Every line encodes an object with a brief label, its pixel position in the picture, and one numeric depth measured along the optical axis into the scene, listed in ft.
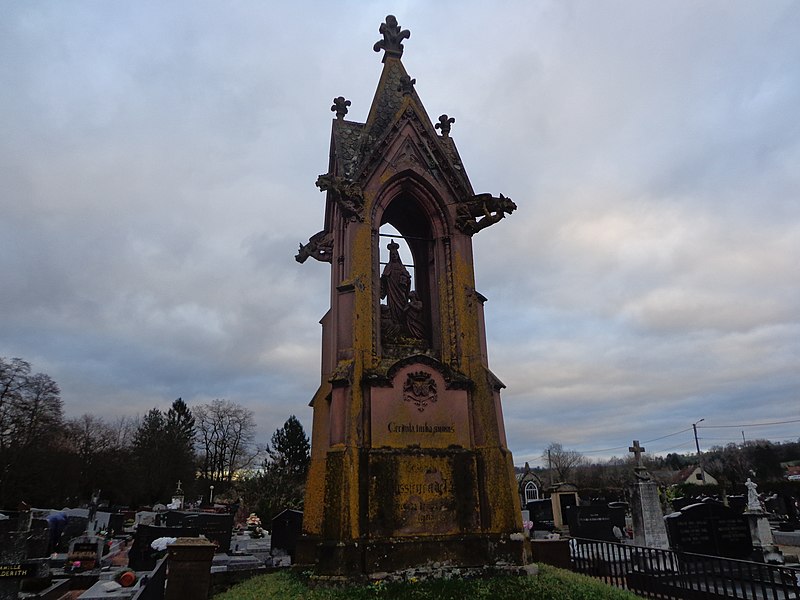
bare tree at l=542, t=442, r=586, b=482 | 371.51
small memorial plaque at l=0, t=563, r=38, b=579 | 35.78
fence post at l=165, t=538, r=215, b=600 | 28.89
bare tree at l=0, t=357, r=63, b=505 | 124.88
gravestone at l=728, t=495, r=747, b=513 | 82.10
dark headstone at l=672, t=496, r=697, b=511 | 82.02
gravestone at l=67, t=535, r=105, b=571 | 61.26
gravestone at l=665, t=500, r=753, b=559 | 51.47
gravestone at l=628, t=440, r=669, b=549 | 59.52
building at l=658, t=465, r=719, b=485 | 261.46
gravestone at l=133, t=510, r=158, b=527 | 104.63
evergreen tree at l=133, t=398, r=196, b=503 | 183.62
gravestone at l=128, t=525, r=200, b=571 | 55.42
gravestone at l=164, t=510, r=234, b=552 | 65.17
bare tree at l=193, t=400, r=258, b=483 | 208.95
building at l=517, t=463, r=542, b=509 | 160.04
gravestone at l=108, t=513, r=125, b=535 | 105.19
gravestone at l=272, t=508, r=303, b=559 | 53.93
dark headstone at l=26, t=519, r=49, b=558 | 60.85
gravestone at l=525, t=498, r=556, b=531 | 97.76
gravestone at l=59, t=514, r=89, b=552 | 85.51
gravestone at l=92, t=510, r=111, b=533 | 100.13
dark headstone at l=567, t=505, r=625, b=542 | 71.41
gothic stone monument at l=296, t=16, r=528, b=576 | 26.11
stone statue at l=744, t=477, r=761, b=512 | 60.92
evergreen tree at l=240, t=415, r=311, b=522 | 94.17
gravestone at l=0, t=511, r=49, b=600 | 35.83
